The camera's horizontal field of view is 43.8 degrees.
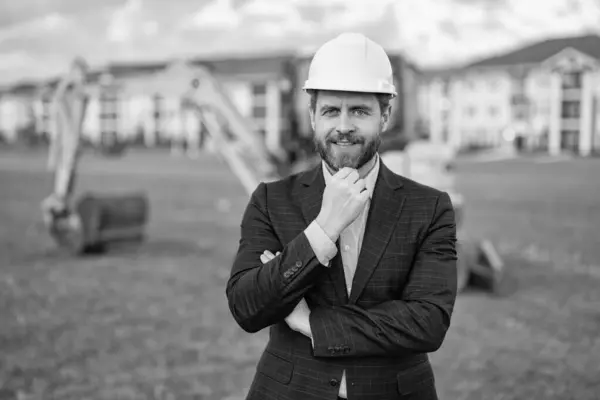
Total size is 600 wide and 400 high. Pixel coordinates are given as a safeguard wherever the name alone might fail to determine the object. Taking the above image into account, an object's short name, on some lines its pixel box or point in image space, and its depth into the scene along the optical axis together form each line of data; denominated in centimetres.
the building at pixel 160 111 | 6619
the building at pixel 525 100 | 5603
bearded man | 187
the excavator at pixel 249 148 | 804
